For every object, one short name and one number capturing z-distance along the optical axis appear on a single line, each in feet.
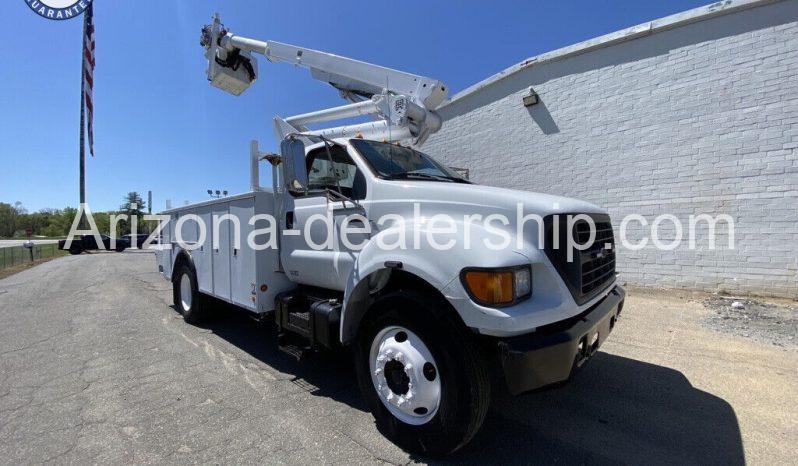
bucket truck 7.38
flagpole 72.76
